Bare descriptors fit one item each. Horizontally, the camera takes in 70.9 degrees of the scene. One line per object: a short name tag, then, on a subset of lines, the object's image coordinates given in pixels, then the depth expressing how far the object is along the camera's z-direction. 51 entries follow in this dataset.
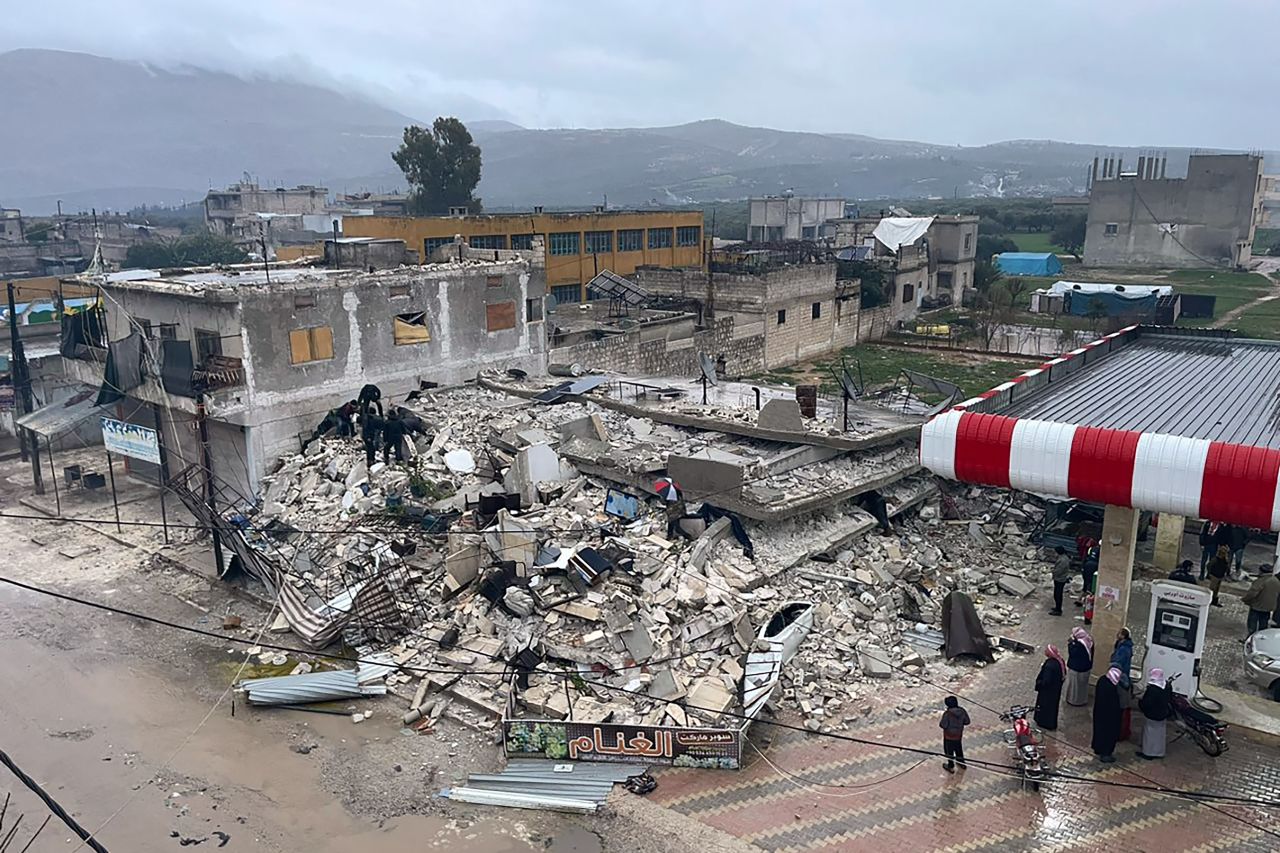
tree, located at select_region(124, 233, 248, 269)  63.78
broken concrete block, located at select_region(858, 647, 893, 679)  13.05
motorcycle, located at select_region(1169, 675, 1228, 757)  11.03
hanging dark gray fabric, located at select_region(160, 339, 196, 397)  19.91
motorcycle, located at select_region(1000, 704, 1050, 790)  10.59
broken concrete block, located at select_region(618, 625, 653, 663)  12.95
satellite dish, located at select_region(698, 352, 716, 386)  23.46
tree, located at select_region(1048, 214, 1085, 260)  88.00
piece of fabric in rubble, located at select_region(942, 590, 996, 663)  13.48
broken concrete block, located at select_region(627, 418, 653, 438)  19.62
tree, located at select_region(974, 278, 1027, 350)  42.53
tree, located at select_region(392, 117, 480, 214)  63.06
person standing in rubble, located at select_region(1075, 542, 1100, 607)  15.38
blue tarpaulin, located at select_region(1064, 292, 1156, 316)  46.69
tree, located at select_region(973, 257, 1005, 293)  58.06
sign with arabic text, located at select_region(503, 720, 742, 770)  11.14
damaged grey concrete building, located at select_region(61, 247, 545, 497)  20.25
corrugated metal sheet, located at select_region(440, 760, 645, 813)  10.66
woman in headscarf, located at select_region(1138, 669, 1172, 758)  10.73
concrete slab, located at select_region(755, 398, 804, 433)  18.72
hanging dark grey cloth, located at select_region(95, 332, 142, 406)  21.42
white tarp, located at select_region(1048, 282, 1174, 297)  48.16
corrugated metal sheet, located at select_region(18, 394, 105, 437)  24.17
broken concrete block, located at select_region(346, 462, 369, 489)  18.67
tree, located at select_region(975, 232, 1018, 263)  78.56
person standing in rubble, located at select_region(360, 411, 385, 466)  19.52
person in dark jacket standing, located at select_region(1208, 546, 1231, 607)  15.14
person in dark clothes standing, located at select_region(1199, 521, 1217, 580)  16.47
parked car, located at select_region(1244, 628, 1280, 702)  12.14
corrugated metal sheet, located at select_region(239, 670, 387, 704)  13.06
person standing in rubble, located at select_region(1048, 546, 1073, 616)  14.90
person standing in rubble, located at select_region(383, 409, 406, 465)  19.38
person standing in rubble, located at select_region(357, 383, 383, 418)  20.12
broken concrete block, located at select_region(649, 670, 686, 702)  12.30
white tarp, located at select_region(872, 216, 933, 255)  48.22
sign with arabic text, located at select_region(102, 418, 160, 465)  20.97
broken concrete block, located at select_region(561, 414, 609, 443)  19.28
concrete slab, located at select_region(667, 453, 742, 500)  15.84
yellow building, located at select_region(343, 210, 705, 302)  42.69
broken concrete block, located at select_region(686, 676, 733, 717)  11.87
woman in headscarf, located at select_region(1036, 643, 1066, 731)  11.30
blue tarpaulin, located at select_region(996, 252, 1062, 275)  66.69
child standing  10.68
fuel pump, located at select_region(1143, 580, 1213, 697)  11.27
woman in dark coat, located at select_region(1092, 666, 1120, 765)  10.80
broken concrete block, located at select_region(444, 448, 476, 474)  18.66
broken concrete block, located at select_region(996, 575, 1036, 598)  15.76
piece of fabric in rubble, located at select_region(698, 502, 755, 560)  15.63
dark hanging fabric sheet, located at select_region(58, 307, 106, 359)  23.92
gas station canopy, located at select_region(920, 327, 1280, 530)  9.85
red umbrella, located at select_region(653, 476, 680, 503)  16.39
